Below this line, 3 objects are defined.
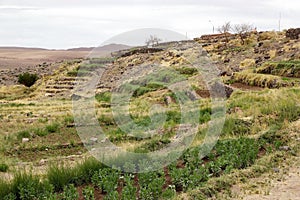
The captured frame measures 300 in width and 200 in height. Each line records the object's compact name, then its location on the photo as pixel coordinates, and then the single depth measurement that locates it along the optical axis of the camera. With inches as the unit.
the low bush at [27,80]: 2332.9
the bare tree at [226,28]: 2625.0
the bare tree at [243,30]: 2436.3
